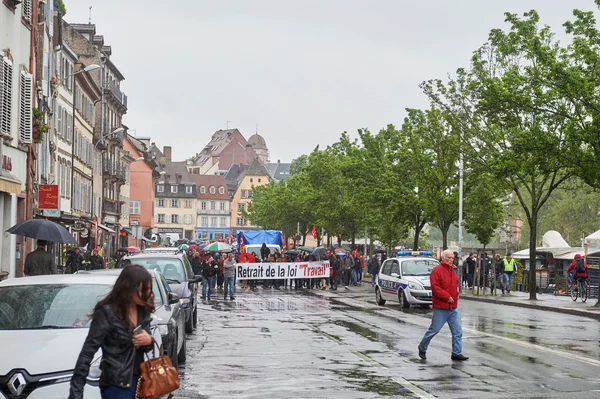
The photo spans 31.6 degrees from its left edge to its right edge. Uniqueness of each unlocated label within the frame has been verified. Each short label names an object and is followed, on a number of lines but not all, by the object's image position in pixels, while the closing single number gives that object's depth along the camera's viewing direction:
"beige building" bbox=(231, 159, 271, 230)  191.62
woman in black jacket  7.03
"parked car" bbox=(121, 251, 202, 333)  20.97
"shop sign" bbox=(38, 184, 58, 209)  33.12
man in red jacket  16.48
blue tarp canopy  70.81
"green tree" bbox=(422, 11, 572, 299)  35.06
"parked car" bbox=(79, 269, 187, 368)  12.46
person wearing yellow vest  45.47
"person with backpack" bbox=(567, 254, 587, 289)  38.56
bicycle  38.75
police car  32.28
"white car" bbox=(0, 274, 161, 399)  8.45
